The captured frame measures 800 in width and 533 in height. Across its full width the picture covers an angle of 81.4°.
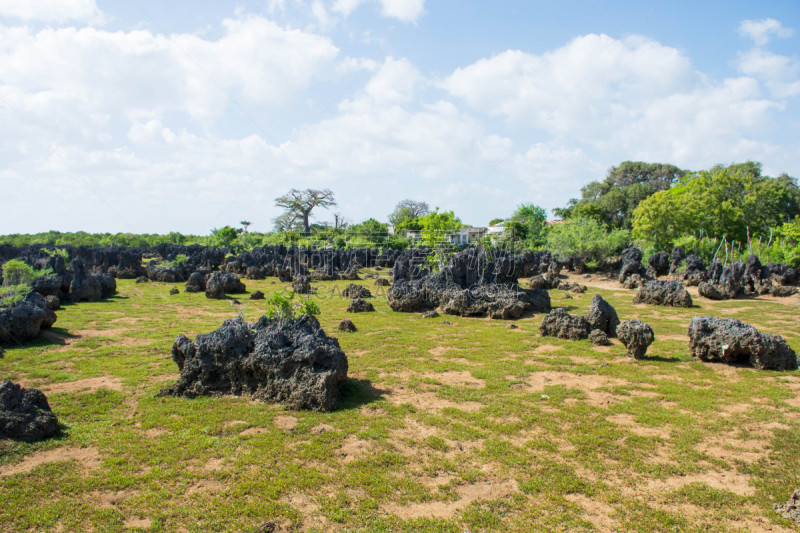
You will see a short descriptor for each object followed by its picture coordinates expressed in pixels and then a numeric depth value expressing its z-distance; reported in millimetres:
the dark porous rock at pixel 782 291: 22539
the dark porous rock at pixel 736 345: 10461
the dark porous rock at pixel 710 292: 22312
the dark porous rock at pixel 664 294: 20000
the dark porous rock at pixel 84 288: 20281
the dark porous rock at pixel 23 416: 6520
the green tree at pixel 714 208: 36188
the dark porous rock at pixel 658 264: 31453
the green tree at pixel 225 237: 61594
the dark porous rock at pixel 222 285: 22953
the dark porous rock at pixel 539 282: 26562
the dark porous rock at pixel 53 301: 16909
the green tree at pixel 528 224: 52631
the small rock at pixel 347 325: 14836
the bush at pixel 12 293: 13852
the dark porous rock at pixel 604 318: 13797
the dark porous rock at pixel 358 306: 19000
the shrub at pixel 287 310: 9070
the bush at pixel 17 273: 17219
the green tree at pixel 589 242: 34488
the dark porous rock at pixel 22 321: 12227
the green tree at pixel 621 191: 63625
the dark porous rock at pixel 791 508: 5039
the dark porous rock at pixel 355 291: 23016
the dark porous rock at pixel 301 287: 25575
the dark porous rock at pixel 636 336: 11273
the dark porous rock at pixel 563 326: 13812
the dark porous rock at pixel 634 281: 27406
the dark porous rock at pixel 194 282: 24922
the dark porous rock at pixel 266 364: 8172
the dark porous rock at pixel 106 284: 21516
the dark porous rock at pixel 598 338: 12906
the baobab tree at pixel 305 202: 72062
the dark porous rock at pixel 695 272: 25547
